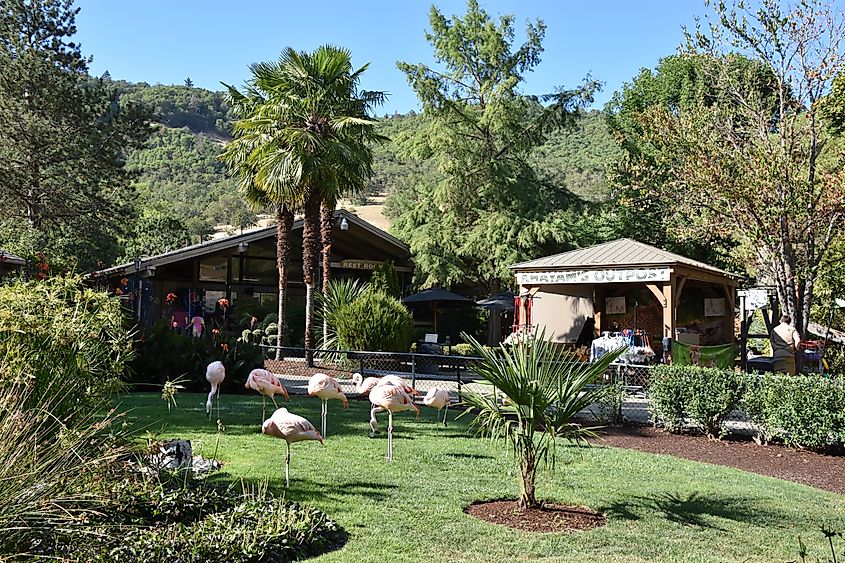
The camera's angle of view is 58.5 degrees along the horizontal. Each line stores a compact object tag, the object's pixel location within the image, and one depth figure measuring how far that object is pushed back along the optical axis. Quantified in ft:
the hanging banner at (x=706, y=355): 48.32
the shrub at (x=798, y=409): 33.32
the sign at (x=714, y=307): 68.44
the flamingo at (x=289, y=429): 21.90
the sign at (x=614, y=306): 69.00
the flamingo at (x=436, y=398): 31.14
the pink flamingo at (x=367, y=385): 33.55
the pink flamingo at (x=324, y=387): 29.83
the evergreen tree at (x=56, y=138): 96.02
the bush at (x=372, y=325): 60.23
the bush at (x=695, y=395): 36.65
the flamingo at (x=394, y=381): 30.09
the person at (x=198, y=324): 77.82
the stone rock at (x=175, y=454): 22.27
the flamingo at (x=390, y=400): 27.53
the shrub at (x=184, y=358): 48.08
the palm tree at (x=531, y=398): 21.38
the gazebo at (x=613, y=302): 62.85
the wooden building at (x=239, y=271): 88.28
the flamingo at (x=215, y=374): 32.78
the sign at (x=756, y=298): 51.42
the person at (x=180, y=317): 86.89
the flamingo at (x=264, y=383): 31.01
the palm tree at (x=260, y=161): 63.57
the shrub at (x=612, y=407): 39.96
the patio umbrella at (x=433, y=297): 86.53
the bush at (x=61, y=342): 19.48
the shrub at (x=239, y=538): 15.72
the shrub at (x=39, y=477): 12.97
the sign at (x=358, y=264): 98.72
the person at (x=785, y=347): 49.76
